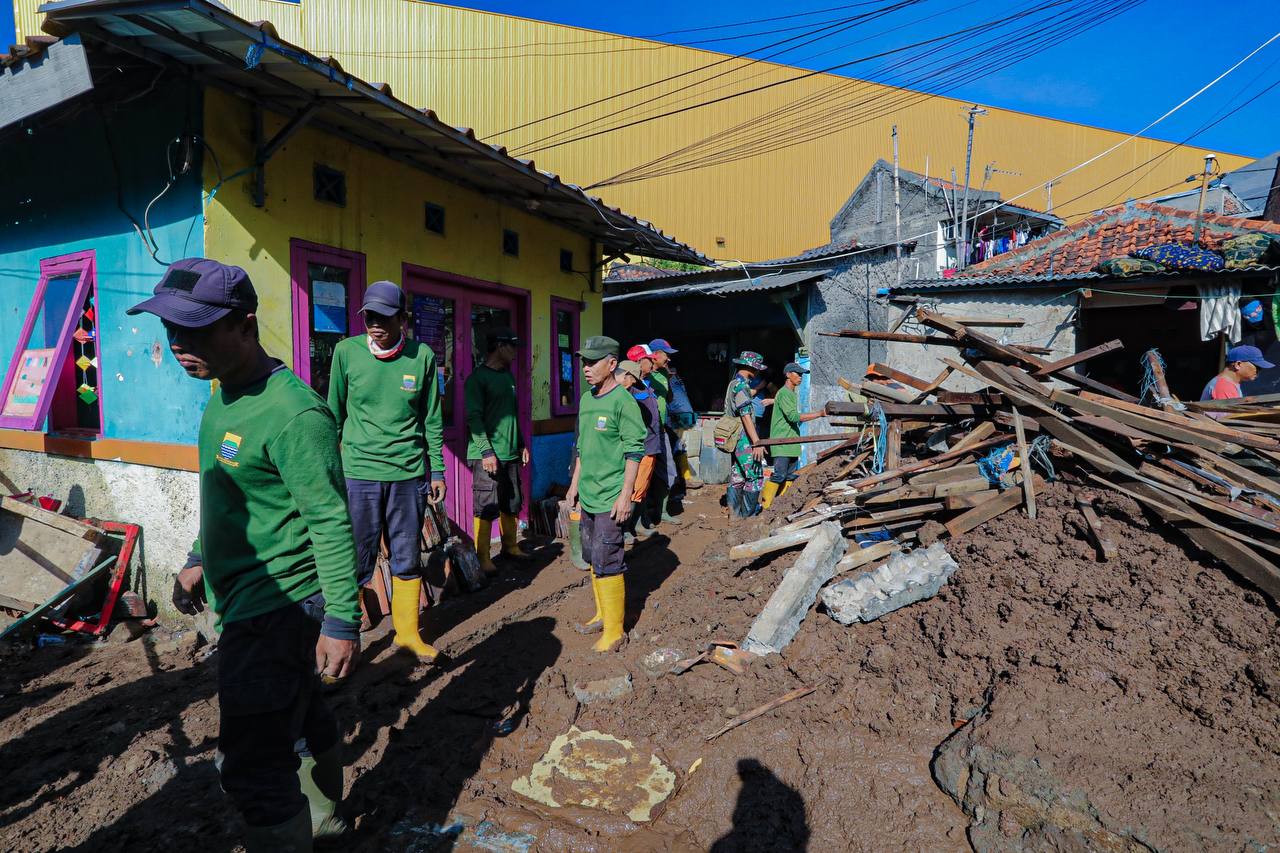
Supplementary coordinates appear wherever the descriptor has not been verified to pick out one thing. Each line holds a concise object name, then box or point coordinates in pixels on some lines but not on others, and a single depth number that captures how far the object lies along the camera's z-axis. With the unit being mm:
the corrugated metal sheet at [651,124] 17188
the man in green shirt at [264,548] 2037
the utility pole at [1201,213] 9000
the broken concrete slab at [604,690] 3717
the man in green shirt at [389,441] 4082
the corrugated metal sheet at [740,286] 10602
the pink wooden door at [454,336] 6234
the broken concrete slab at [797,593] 3846
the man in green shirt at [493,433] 5809
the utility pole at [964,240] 10578
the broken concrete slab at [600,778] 2963
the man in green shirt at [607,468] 4207
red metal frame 4852
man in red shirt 6312
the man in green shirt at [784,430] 7820
